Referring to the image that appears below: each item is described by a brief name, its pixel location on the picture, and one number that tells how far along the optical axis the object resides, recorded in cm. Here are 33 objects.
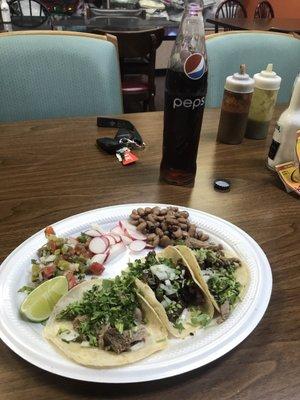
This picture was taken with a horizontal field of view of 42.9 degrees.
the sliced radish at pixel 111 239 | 74
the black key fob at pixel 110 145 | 107
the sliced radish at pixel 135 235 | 77
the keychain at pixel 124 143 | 105
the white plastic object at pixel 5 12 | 324
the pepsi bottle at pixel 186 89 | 83
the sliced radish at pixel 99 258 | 70
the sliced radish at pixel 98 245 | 71
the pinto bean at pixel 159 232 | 76
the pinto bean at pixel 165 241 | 75
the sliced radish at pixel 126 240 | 76
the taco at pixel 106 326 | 52
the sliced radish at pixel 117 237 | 75
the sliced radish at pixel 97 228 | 78
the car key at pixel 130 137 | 111
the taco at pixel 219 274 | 61
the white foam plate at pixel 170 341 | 50
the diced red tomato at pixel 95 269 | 68
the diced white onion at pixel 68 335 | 54
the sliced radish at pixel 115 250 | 72
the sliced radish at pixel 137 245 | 74
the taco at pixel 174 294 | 58
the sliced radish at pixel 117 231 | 77
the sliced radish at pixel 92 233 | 76
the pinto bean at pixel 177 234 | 75
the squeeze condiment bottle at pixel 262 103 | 108
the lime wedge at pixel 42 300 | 58
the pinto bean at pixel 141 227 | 77
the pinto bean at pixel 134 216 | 80
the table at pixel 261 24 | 344
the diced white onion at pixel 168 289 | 60
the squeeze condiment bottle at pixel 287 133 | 93
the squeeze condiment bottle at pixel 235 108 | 104
